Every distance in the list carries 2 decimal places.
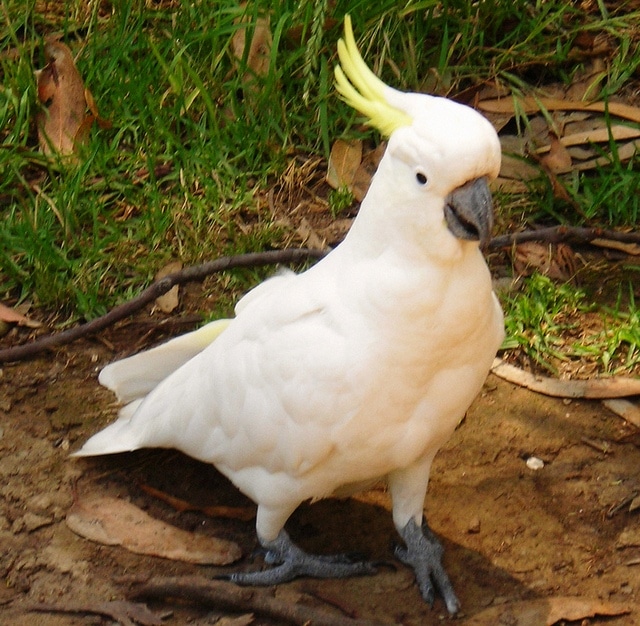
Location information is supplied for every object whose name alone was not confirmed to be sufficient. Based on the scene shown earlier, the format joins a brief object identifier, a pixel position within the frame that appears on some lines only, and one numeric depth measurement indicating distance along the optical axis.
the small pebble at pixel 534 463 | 5.56
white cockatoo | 3.87
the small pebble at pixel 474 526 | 5.19
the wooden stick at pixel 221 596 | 4.66
